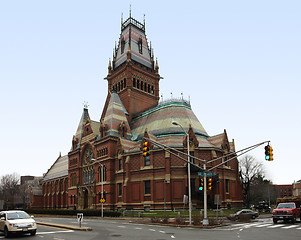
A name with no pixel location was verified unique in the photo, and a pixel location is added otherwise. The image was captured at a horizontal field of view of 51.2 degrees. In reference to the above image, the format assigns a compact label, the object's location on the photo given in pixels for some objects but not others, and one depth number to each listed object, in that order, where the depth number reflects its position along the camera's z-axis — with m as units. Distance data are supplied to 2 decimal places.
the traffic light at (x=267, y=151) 23.23
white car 18.84
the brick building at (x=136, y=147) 53.38
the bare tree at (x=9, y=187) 134.66
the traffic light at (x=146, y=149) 23.09
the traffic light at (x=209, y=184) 26.88
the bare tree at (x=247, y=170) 82.48
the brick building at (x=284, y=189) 190.66
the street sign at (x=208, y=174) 27.02
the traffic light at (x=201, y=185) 27.56
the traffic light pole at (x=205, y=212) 27.34
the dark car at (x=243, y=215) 35.61
